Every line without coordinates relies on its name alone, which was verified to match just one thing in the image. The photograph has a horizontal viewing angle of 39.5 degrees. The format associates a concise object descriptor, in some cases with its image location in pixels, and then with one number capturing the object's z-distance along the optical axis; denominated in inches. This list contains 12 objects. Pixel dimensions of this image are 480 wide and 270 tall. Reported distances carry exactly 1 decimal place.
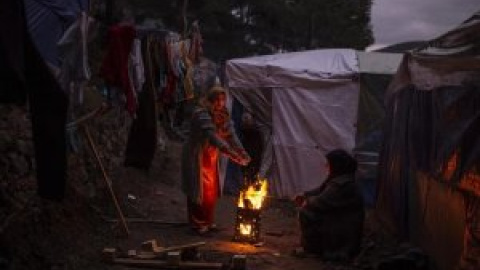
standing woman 343.9
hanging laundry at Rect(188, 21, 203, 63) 494.0
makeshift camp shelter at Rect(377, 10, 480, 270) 232.2
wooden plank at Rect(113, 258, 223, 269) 277.3
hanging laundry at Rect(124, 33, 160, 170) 362.6
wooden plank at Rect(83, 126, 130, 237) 310.5
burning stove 334.3
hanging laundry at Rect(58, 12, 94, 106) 274.2
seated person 317.4
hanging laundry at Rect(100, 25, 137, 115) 308.2
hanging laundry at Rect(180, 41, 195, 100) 454.9
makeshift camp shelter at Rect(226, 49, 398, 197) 473.1
